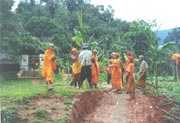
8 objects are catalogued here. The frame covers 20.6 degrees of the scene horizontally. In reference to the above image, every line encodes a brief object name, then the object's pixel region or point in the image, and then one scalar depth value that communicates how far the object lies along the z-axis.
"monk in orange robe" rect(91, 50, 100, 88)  11.13
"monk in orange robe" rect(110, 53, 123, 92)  11.28
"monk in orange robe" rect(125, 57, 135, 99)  10.23
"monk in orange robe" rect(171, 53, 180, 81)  12.34
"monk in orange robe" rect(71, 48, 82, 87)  10.37
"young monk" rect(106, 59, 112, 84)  13.48
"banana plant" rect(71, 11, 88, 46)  10.64
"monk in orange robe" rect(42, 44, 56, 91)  8.95
